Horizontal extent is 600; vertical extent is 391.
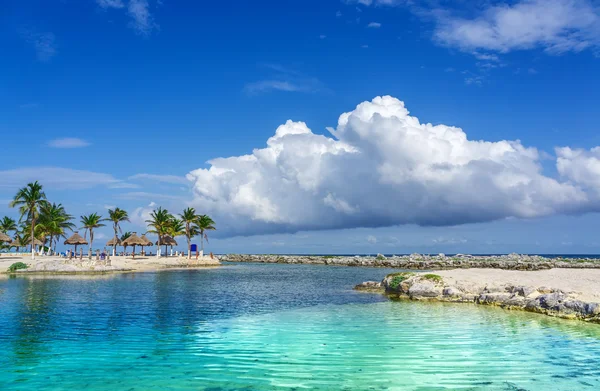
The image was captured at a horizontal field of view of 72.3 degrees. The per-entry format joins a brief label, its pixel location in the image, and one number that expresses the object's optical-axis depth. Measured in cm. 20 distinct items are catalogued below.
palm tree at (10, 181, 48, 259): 8131
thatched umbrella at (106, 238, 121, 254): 10788
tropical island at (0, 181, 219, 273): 6850
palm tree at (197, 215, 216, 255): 11981
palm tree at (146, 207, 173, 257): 10712
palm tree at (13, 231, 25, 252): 11350
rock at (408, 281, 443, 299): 3562
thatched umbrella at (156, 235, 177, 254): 11114
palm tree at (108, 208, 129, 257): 10356
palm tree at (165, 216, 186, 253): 11203
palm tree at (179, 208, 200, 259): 11544
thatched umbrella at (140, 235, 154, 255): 10542
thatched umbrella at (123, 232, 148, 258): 10356
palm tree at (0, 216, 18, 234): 12171
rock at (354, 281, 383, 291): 4495
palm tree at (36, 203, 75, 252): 9862
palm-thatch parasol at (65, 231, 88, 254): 9856
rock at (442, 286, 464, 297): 3438
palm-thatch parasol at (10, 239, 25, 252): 10410
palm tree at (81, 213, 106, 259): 10438
